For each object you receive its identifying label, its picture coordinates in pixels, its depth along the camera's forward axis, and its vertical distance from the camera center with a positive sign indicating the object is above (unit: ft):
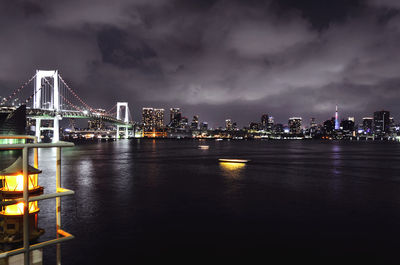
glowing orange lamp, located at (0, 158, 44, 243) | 21.26 -5.71
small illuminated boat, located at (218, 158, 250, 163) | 138.89 -13.92
